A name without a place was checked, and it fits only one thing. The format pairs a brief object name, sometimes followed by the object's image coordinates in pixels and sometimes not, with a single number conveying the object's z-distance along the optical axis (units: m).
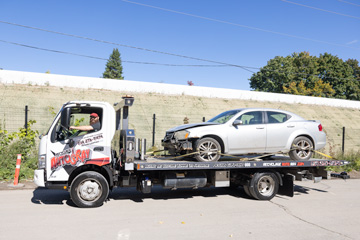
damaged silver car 7.65
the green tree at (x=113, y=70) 88.72
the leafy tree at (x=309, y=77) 57.59
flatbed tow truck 6.48
